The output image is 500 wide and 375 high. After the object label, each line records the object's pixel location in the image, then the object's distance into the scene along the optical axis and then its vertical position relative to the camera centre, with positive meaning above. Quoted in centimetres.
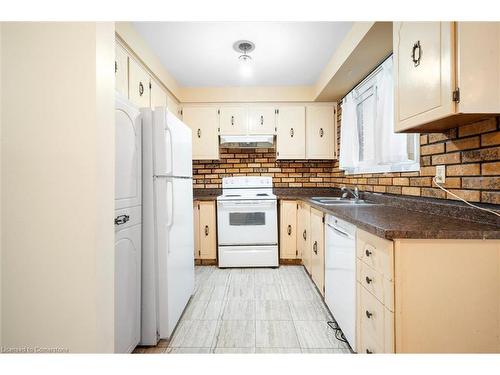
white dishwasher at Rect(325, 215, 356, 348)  152 -60
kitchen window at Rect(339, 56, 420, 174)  196 +51
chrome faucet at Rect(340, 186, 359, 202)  258 -10
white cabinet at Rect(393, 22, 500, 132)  102 +48
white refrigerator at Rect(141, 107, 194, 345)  168 -29
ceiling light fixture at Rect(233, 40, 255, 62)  231 +129
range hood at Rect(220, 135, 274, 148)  343 +61
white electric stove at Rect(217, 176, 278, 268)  320 -59
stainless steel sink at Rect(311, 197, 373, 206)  257 -17
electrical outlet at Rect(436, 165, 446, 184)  153 +6
